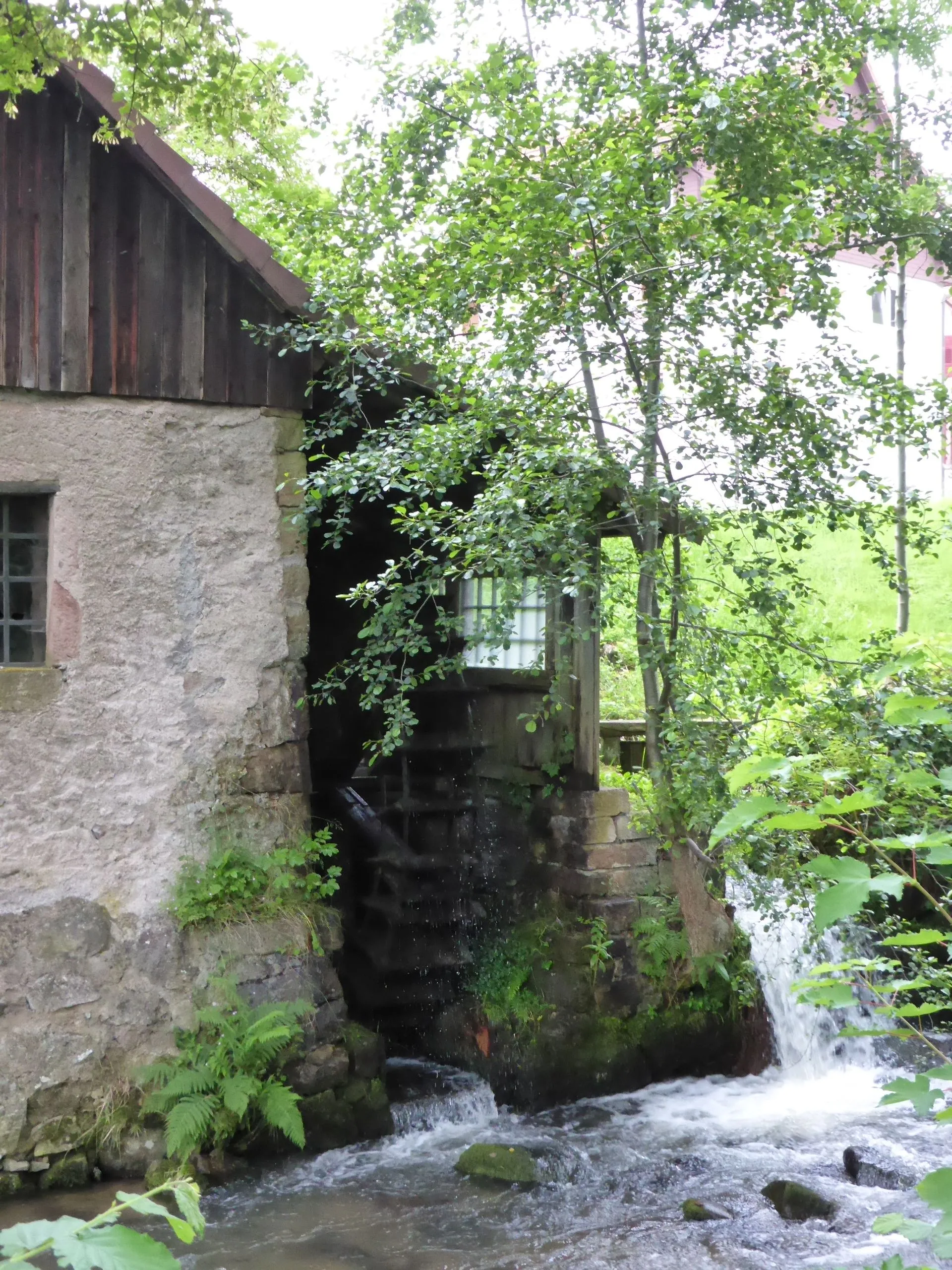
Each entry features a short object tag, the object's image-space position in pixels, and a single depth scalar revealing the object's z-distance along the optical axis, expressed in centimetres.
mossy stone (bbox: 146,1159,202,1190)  497
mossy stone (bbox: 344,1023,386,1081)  576
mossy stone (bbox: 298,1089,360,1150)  549
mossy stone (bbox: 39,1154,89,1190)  498
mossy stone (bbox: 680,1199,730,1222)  493
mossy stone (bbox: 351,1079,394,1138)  572
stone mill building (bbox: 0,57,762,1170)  524
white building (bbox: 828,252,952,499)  1842
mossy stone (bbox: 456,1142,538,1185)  541
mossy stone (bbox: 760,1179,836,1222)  489
